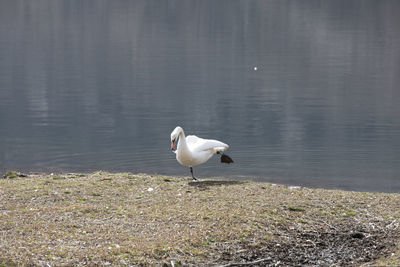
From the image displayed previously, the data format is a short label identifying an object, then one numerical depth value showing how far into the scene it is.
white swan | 31.08
